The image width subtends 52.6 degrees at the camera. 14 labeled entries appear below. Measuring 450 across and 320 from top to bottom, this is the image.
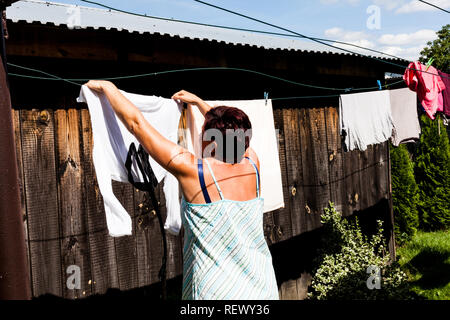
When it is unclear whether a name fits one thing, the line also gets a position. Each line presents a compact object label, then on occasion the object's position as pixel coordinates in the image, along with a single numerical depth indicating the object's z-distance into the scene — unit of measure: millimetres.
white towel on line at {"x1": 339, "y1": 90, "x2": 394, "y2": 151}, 5250
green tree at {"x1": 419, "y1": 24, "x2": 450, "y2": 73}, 30969
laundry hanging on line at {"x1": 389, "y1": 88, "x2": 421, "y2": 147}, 5953
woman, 2395
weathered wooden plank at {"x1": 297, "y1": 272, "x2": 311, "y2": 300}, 6266
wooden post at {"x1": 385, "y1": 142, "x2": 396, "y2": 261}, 7999
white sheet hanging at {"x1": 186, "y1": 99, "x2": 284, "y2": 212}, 4258
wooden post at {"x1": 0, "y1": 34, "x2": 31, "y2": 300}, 2202
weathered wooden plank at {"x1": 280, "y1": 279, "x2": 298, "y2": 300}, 6055
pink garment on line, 5590
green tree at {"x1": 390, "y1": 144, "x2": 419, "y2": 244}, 9211
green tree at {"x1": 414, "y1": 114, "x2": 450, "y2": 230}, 10195
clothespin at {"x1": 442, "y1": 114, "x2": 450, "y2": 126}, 6609
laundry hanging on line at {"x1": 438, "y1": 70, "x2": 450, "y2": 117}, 6117
